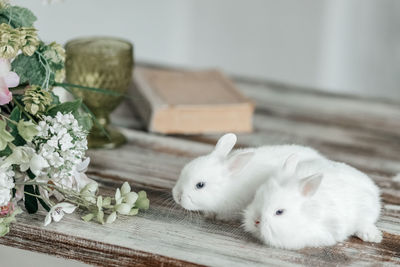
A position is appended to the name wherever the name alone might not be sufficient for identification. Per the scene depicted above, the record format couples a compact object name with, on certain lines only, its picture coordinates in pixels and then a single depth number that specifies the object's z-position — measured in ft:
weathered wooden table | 2.73
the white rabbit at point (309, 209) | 2.69
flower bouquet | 2.80
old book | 4.35
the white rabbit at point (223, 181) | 2.99
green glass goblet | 3.94
